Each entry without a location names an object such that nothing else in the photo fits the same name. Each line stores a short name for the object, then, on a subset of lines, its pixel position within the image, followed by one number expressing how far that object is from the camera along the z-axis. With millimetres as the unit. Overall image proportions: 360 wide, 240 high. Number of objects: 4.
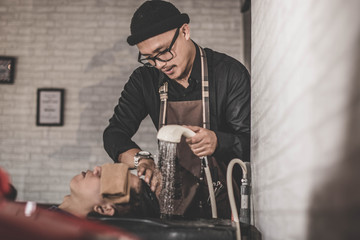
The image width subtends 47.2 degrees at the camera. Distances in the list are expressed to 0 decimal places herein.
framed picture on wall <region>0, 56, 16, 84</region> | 4645
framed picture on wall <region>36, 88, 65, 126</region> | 4598
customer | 1677
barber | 2094
